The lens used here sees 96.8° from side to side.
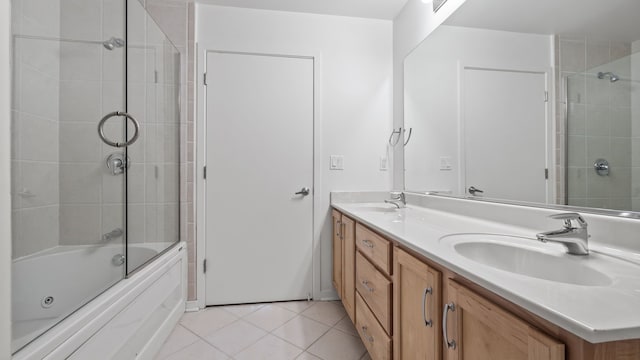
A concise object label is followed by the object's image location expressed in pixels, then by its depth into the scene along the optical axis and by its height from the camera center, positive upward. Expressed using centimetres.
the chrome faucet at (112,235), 138 -26
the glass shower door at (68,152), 96 +12
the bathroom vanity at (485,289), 45 -24
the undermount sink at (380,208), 195 -19
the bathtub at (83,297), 83 -45
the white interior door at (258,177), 212 +3
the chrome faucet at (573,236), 79 -15
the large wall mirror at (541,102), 83 +30
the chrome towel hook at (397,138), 226 +37
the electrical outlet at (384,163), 234 +14
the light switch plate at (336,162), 227 +15
